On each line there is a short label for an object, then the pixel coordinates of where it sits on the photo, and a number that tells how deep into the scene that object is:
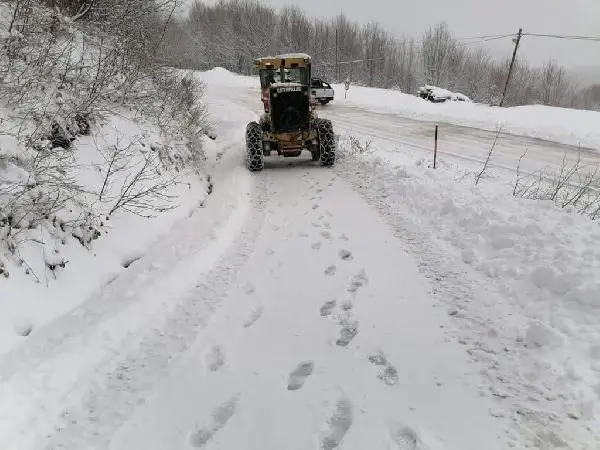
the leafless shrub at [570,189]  6.00
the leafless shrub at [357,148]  10.36
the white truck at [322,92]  24.07
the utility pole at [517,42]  27.28
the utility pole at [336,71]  48.31
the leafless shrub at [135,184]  5.53
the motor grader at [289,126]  9.21
